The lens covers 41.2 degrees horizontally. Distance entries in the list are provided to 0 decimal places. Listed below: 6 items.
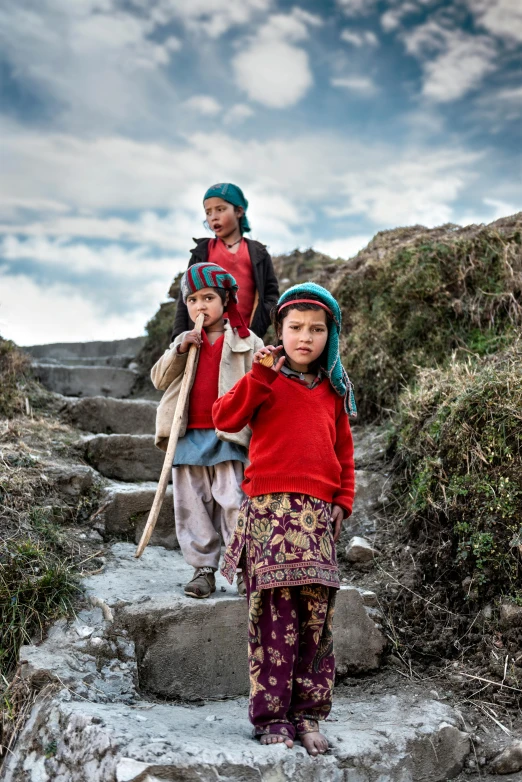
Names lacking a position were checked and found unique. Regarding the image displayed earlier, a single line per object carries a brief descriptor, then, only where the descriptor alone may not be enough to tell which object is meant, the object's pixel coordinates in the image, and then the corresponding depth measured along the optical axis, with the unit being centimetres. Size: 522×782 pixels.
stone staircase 219
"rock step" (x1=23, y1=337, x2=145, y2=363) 846
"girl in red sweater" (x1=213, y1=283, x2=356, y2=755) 231
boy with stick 321
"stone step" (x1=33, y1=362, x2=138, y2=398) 645
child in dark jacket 410
